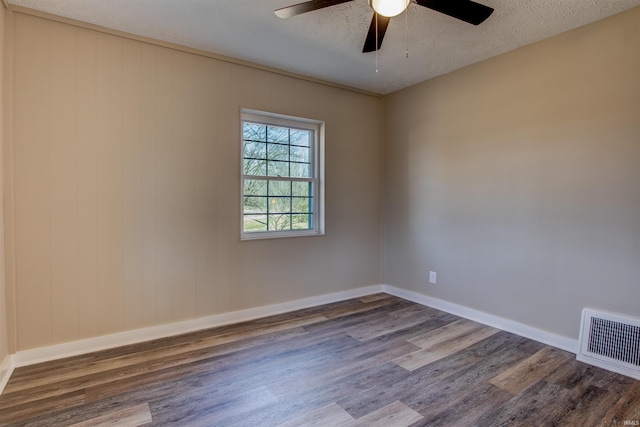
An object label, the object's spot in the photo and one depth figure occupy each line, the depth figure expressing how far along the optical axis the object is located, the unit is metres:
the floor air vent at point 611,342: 2.26
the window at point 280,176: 3.37
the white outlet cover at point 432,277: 3.67
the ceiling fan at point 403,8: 1.71
